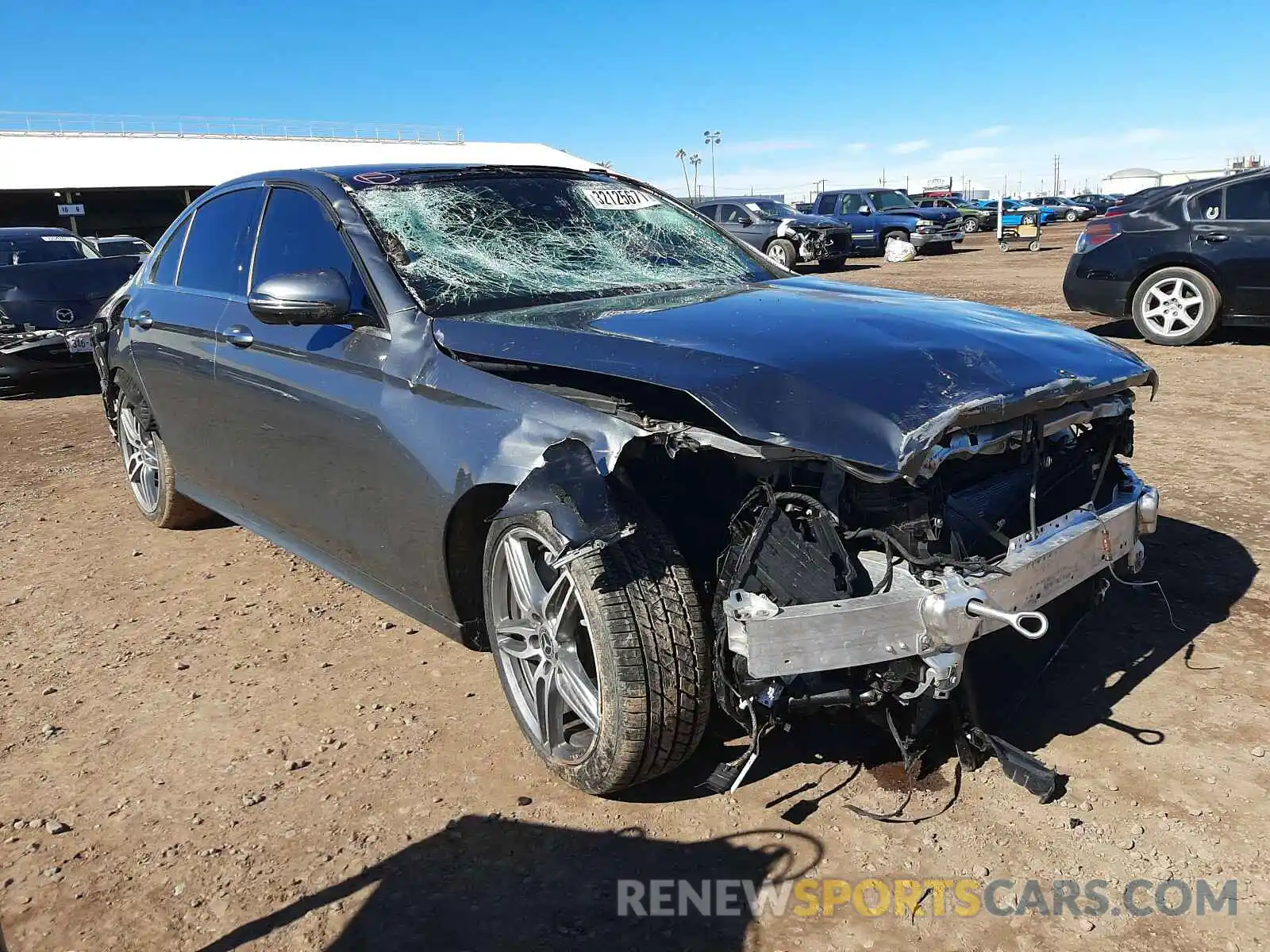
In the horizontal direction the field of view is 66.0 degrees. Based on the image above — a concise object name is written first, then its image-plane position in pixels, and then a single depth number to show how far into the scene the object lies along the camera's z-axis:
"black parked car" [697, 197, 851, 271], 20.86
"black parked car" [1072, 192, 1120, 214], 50.55
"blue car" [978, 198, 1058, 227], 36.12
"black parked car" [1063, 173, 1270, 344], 8.34
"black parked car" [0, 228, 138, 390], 9.05
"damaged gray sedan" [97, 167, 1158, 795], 2.25
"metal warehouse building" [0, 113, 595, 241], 39.84
